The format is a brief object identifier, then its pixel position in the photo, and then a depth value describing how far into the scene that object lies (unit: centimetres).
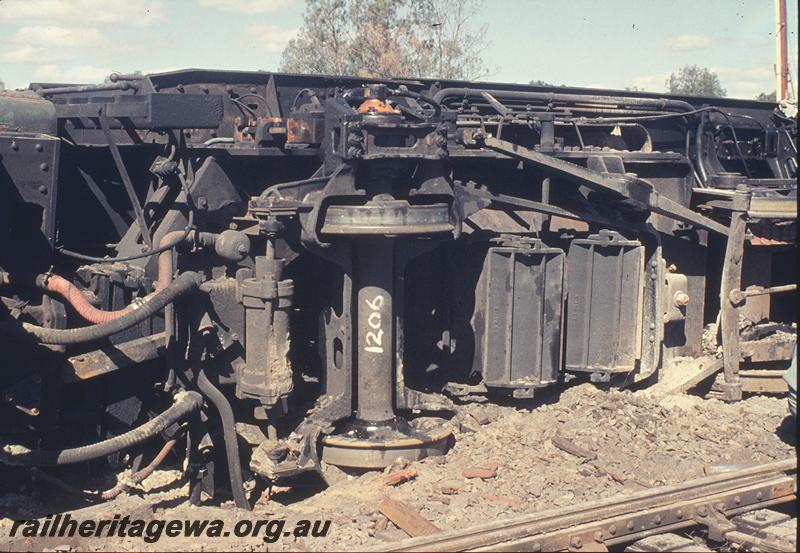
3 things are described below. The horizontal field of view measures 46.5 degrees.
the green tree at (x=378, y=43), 2744
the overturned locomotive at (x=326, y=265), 561
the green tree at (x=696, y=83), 4581
